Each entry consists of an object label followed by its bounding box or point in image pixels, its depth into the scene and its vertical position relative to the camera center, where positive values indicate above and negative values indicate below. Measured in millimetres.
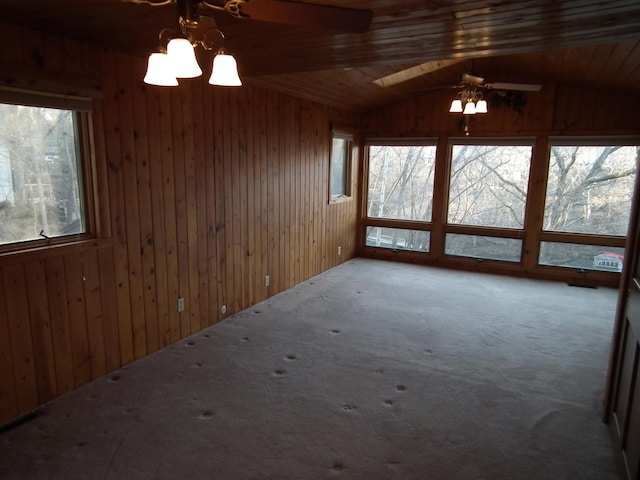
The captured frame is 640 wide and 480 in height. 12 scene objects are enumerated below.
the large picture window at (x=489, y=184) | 6199 -200
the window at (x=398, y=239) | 6949 -1144
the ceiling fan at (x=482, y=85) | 4102 +870
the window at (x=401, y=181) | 6809 -188
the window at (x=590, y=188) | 5625 -217
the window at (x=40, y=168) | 2529 -21
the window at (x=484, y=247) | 6344 -1158
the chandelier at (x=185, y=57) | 1452 +407
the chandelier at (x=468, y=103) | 4426 +709
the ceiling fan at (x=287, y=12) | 1437 +565
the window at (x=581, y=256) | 5773 -1161
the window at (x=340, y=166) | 6320 +44
